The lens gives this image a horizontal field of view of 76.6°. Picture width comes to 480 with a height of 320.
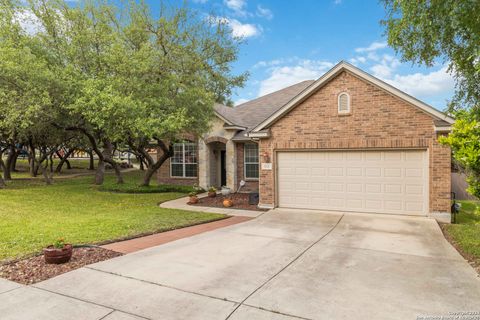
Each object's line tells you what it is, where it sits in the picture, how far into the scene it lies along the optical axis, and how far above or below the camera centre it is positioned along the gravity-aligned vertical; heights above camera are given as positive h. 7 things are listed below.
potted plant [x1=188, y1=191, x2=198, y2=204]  13.49 -1.83
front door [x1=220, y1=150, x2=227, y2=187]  19.31 -0.70
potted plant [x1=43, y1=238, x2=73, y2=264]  5.71 -1.79
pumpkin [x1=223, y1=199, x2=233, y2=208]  12.77 -1.95
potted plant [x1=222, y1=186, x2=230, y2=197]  15.65 -1.75
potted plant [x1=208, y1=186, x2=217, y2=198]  15.30 -1.81
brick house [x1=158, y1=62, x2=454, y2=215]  9.76 +0.20
